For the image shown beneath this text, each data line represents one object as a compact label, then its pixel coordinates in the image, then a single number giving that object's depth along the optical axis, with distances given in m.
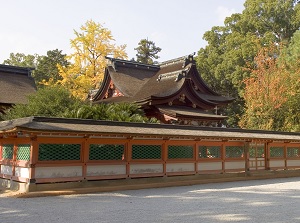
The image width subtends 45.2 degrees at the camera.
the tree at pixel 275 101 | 31.34
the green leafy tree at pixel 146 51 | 70.00
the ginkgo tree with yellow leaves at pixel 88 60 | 37.25
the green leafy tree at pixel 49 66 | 52.62
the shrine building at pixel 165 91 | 26.56
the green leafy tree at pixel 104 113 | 19.73
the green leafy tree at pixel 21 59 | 66.47
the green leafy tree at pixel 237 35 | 45.31
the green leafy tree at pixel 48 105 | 20.95
